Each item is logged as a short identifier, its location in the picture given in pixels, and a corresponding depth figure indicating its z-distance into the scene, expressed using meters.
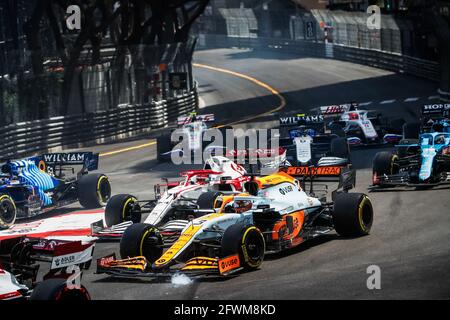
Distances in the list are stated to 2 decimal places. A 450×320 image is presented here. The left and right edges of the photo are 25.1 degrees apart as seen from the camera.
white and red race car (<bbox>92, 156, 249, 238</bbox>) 19.83
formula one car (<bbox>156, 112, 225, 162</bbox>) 31.19
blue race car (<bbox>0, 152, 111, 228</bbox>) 23.31
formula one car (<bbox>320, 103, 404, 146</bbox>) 31.10
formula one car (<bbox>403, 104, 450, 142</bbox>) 27.08
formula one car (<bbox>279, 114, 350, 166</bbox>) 25.61
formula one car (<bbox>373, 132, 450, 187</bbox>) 22.95
